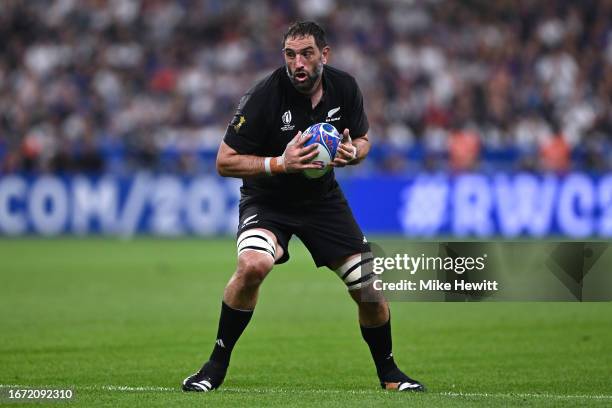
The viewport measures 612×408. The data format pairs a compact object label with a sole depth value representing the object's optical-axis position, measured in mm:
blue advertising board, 45937
